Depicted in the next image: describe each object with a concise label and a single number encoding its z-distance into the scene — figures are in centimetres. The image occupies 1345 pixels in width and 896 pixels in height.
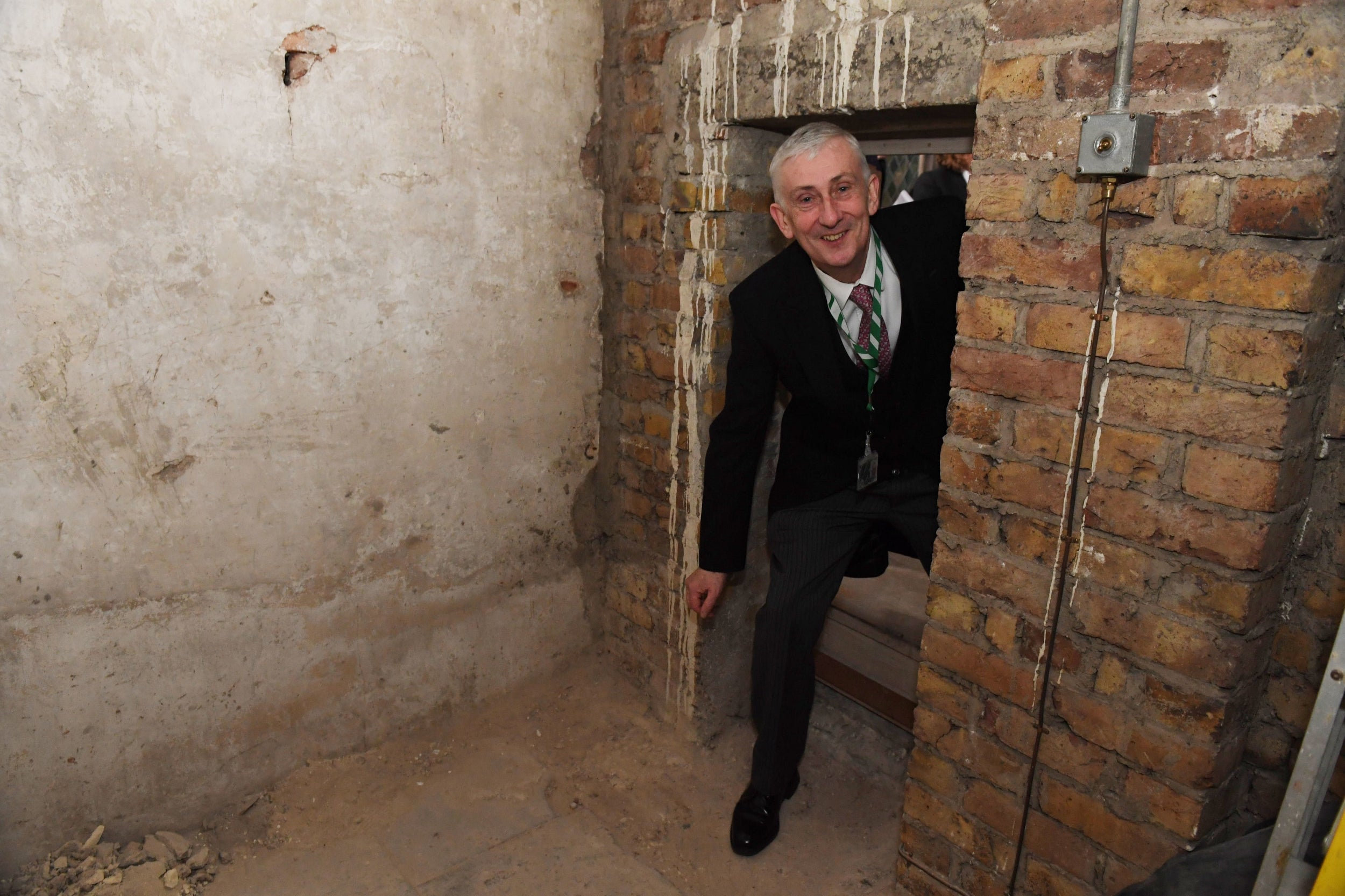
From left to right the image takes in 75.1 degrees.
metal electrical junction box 139
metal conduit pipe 138
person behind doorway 454
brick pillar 132
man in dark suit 204
